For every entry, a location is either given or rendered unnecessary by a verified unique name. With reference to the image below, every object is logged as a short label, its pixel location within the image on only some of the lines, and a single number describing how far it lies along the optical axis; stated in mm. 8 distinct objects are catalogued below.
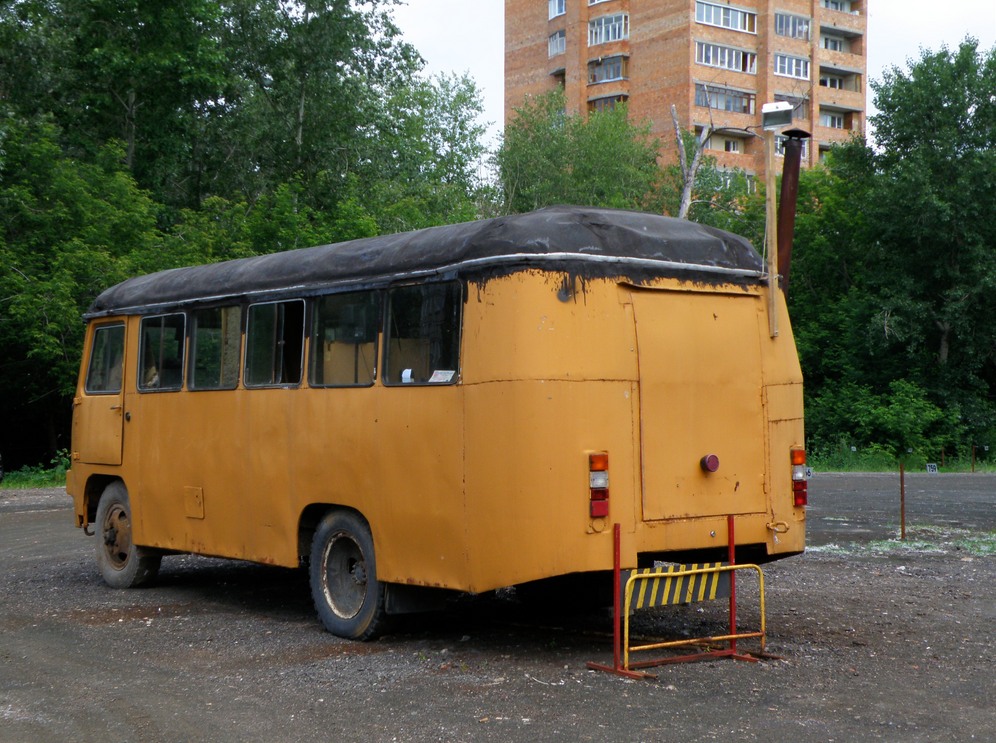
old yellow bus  8461
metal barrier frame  8297
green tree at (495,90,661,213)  62906
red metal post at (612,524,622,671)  8289
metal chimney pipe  9930
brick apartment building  78250
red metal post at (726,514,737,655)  8898
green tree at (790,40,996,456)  42844
